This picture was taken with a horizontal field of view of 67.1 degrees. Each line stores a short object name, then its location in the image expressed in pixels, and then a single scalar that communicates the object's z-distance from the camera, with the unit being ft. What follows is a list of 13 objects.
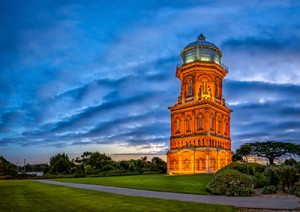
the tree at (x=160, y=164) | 188.21
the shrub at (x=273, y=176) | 51.73
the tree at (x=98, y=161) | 192.55
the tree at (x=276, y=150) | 176.83
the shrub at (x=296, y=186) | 43.42
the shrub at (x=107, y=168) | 178.31
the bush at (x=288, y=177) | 47.32
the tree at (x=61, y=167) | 188.36
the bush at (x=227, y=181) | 46.17
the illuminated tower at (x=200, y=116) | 154.40
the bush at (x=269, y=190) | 46.32
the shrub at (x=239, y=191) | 43.76
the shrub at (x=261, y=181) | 56.64
